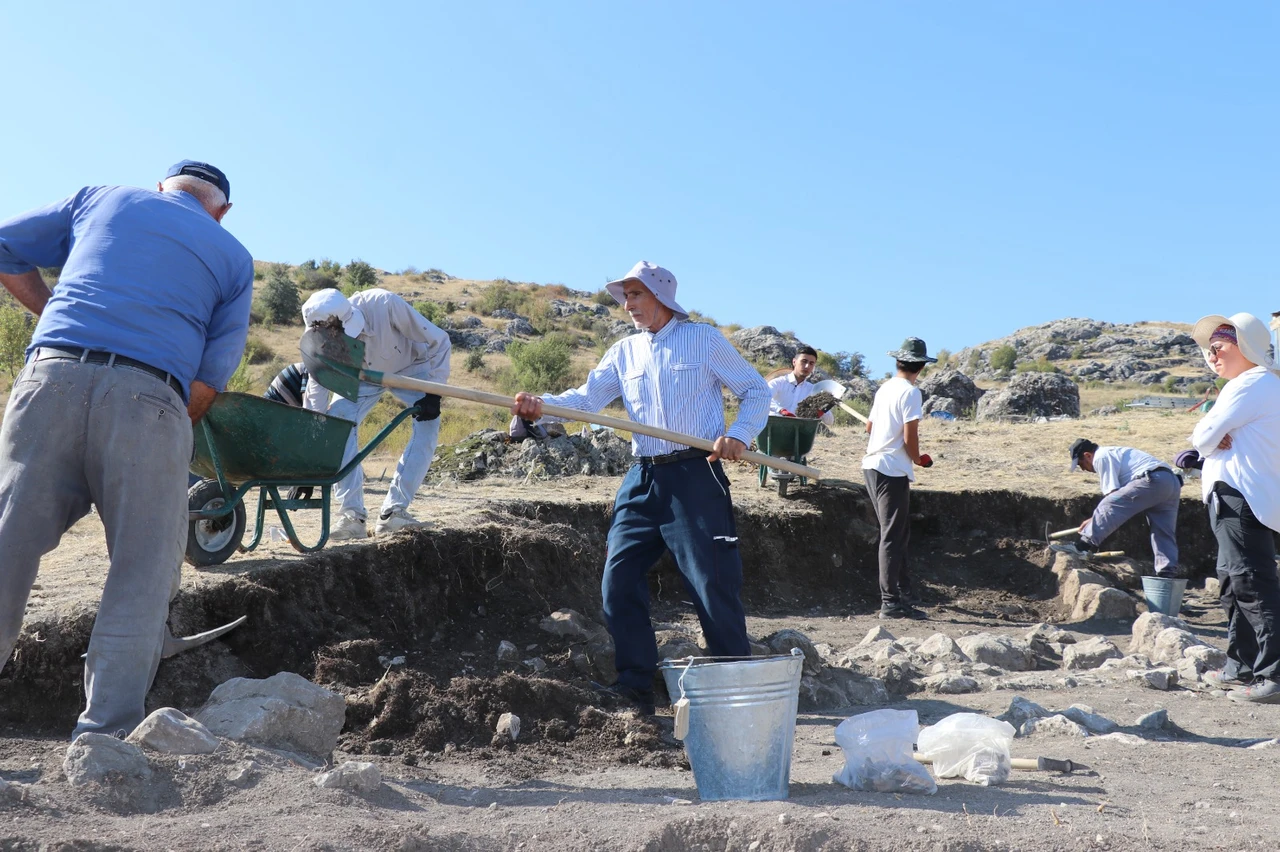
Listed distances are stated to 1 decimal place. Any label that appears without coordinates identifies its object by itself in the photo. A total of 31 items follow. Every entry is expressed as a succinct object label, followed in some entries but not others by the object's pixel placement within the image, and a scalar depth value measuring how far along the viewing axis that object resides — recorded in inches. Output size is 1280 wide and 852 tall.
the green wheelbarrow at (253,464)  198.2
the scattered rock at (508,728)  169.4
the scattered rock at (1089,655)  255.6
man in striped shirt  178.2
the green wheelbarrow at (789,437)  375.2
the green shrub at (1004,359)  1829.5
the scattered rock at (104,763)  111.6
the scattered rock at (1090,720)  182.5
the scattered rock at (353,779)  120.2
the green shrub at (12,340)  879.7
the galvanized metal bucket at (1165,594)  326.3
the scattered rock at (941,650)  251.4
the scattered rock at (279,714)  133.6
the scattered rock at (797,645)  228.7
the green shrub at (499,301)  1578.5
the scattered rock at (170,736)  119.7
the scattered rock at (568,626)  229.8
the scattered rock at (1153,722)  183.9
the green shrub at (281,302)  1318.9
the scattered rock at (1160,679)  222.7
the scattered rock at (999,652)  258.2
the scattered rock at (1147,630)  270.1
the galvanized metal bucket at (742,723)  130.3
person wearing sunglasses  205.3
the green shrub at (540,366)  1072.8
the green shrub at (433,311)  1304.1
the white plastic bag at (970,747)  143.2
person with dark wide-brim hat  311.9
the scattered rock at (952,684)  229.1
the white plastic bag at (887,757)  135.6
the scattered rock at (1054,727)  178.4
